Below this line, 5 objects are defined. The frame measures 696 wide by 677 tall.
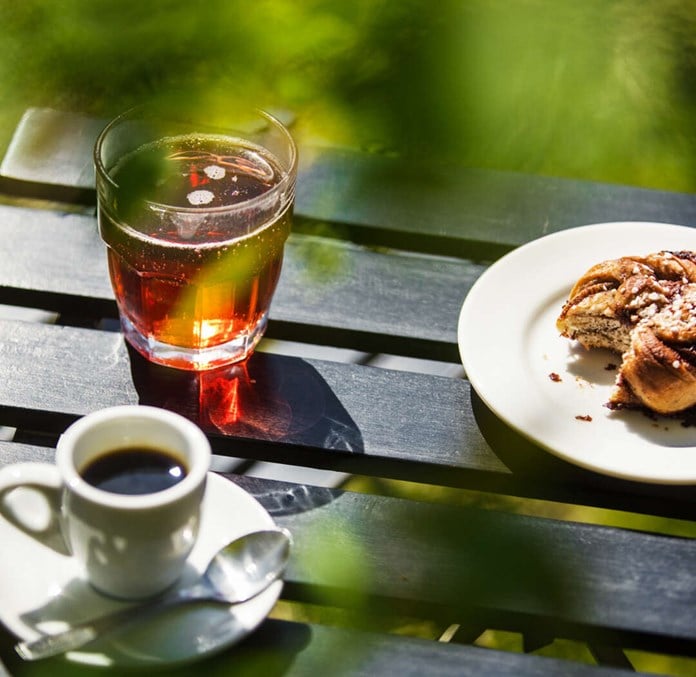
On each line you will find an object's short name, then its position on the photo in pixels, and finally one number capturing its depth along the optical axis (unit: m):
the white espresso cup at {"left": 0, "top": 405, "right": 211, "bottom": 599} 0.82
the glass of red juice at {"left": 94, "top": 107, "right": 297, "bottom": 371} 0.94
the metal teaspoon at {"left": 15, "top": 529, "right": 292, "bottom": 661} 0.82
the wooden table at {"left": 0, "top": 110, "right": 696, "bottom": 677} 0.88
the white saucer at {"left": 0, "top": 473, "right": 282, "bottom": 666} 0.83
